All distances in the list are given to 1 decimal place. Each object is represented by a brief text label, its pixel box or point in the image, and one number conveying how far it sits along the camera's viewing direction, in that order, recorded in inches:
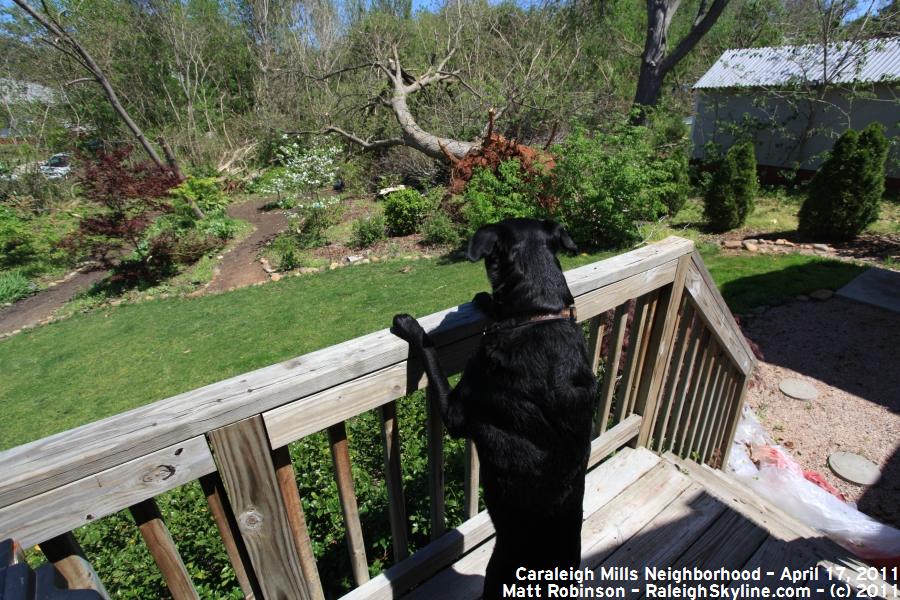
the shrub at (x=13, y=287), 424.2
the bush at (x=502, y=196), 340.5
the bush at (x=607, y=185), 322.0
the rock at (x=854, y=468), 151.3
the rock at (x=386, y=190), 534.1
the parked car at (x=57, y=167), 629.3
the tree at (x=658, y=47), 502.6
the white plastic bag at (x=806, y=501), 114.0
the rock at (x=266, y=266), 413.0
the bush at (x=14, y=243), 503.5
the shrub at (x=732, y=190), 369.4
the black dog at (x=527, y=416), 54.8
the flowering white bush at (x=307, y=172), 492.1
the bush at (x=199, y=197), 515.2
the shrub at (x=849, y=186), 314.3
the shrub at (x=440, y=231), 405.7
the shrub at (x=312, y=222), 464.4
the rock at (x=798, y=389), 188.5
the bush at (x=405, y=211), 442.3
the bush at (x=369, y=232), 441.7
